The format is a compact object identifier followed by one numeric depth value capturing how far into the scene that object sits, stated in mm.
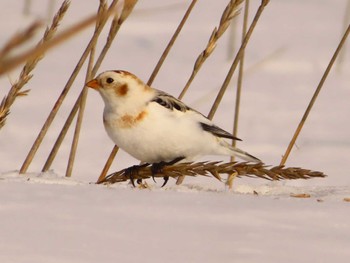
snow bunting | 5621
